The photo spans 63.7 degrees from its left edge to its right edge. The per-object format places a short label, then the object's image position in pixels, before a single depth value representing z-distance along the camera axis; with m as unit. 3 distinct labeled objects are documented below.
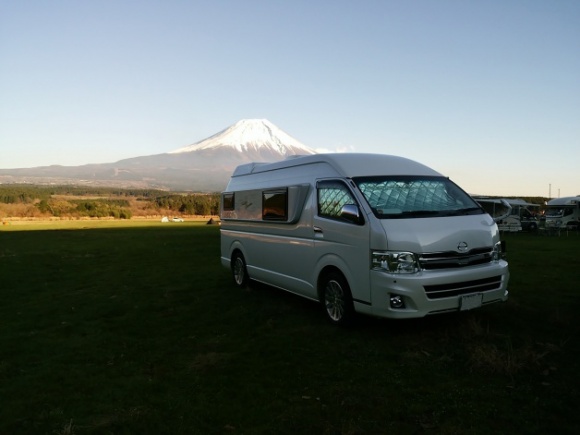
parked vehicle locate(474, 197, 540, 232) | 33.12
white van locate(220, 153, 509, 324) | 5.80
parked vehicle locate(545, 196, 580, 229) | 34.66
